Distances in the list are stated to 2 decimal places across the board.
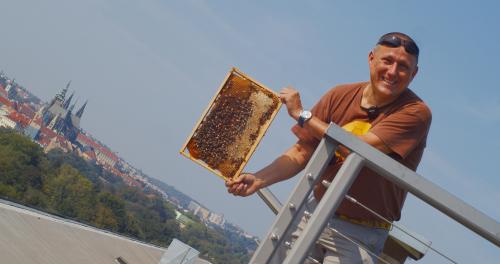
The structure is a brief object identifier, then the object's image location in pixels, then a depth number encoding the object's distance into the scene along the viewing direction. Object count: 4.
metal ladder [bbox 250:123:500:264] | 2.32
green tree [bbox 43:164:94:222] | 101.06
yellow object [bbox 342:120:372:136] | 3.16
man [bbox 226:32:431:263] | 2.92
